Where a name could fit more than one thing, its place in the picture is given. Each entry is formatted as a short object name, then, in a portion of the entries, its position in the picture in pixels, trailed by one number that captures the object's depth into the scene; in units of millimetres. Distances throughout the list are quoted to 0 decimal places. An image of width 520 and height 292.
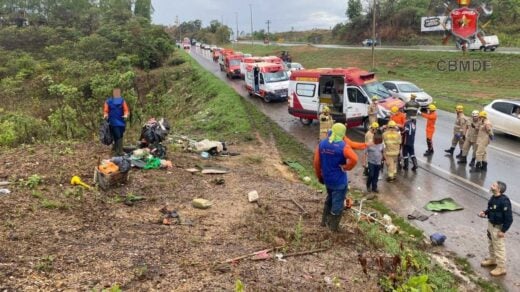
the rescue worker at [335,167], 7168
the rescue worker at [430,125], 13320
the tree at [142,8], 103581
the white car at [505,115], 15335
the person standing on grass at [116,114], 10695
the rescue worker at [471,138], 12254
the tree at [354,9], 76938
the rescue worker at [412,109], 12852
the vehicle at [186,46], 85044
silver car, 21594
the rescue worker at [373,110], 14703
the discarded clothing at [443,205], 9609
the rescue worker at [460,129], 12938
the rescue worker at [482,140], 11734
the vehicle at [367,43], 63234
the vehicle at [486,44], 40312
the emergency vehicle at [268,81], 24641
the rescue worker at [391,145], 11211
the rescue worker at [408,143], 12148
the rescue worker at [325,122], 13703
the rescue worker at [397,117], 12173
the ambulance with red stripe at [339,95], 15906
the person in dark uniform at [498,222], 6938
